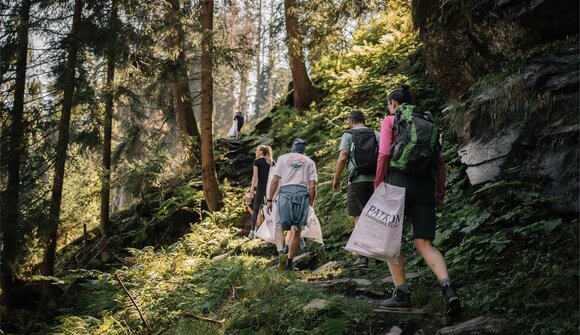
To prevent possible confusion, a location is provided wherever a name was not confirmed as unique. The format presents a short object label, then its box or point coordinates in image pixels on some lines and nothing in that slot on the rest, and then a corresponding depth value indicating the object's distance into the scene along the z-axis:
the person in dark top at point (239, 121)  20.31
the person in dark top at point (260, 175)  10.09
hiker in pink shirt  4.36
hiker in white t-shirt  7.01
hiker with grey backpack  6.41
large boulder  5.10
